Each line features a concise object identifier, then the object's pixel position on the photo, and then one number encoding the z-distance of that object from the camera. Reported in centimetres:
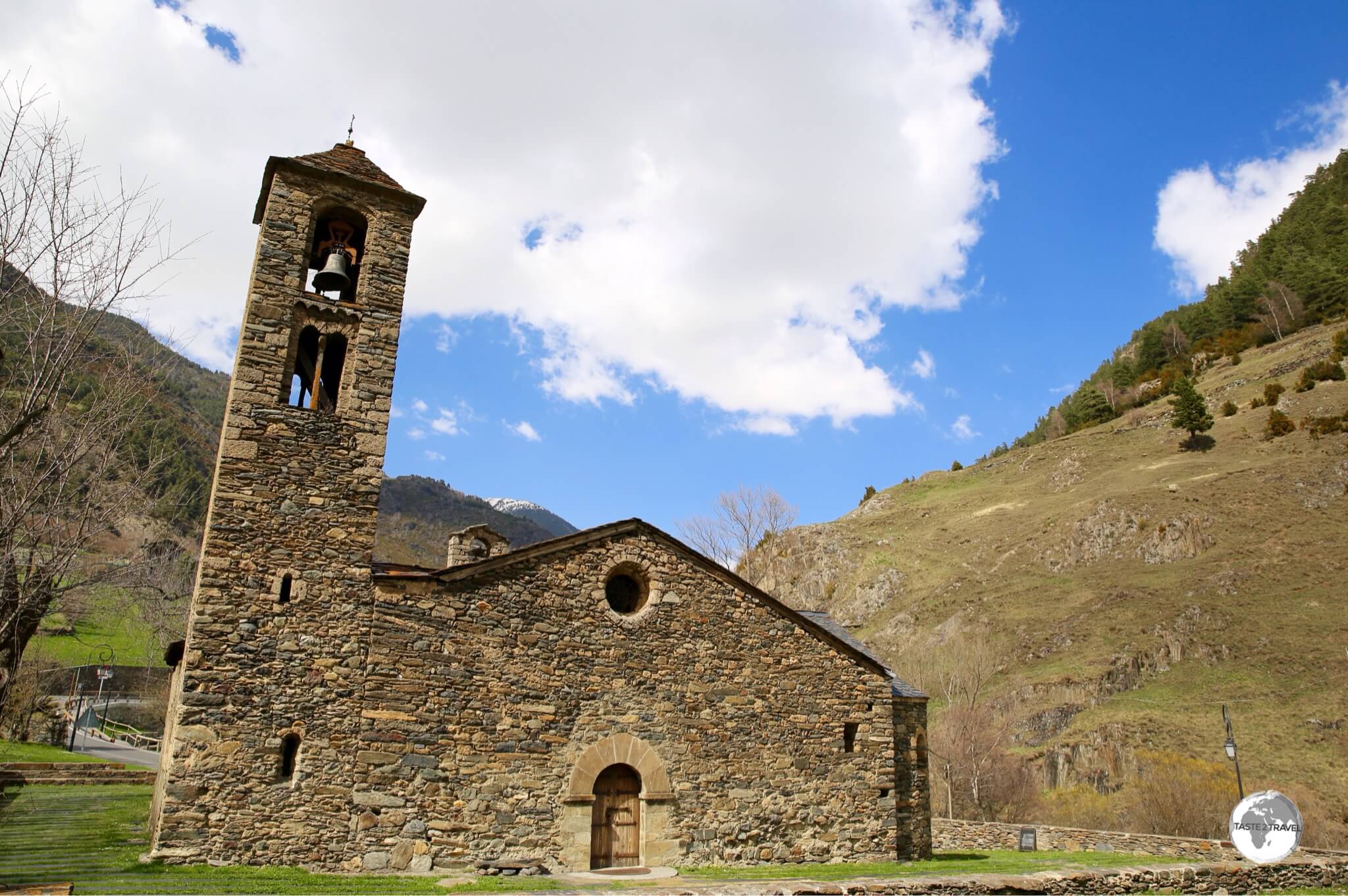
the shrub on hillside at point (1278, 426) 6197
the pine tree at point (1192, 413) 6969
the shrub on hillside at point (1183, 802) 2583
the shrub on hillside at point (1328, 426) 5824
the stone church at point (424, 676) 1161
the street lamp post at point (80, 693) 3312
